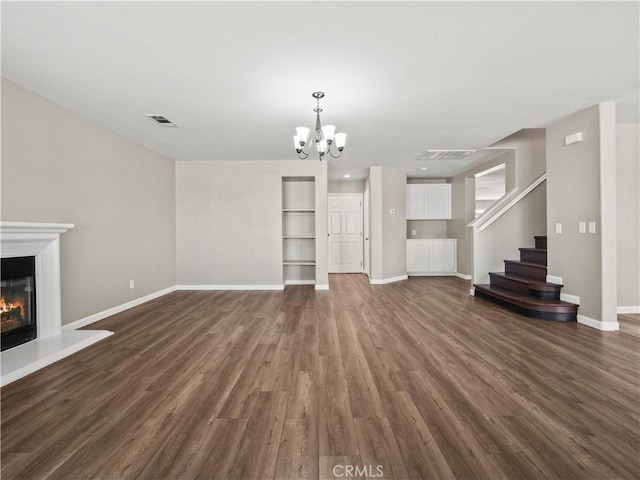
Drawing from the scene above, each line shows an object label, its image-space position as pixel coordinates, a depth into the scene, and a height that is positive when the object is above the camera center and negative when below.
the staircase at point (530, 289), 3.69 -0.79
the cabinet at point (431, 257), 7.45 -0.49
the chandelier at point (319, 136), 3.09 +1.15
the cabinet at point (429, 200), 7.57 +1.00
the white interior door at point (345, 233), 8.04 +0.15
